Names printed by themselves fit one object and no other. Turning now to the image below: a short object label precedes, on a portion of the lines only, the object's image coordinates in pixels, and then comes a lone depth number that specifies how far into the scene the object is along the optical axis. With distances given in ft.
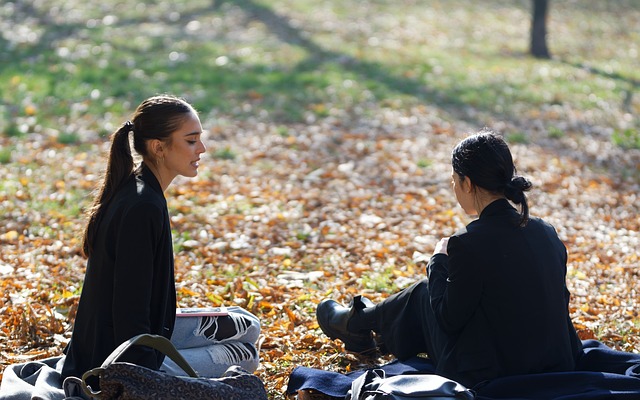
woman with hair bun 22.91
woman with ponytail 21.28
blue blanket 22.20
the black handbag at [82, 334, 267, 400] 18.37
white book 26.32
